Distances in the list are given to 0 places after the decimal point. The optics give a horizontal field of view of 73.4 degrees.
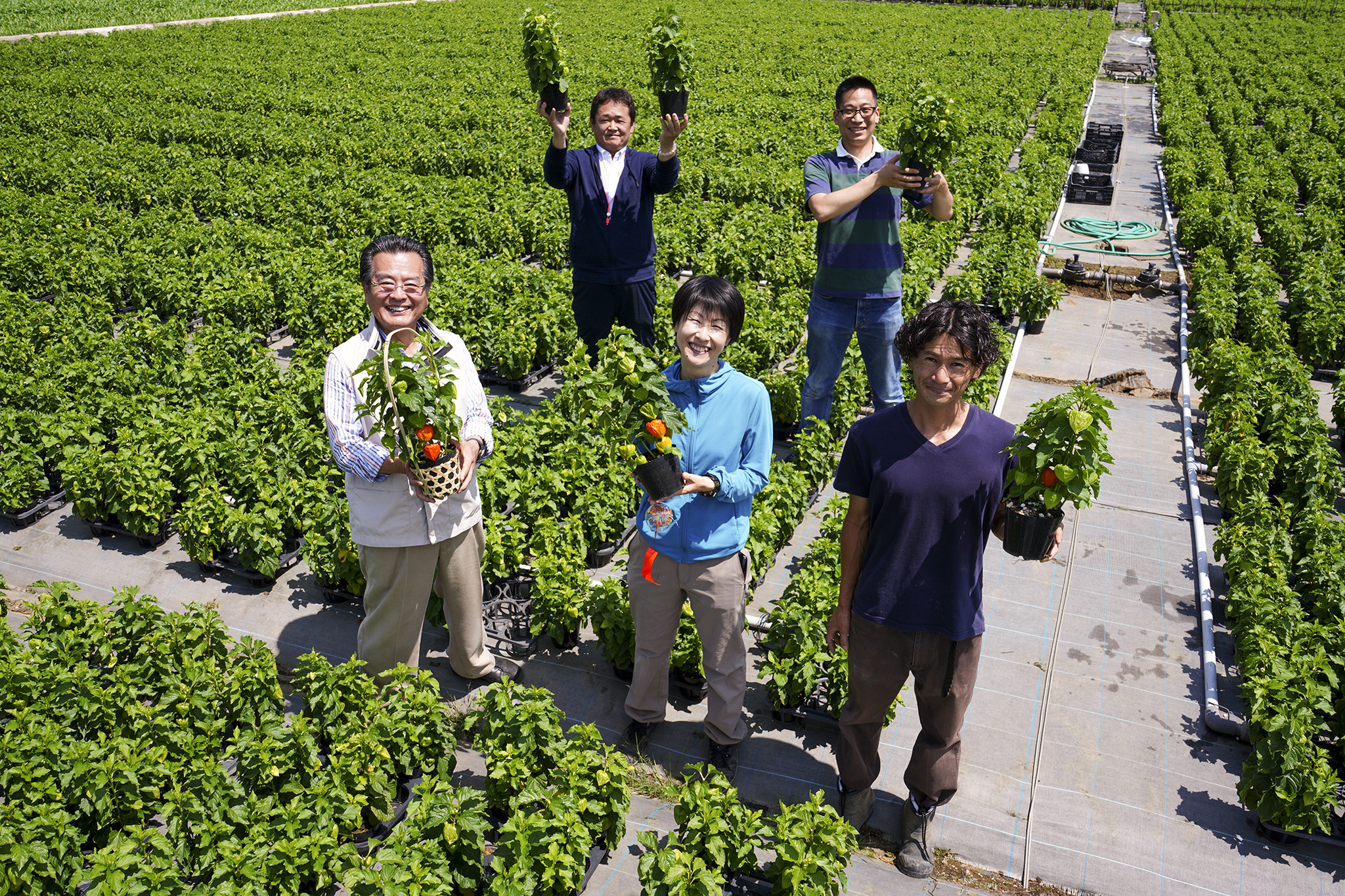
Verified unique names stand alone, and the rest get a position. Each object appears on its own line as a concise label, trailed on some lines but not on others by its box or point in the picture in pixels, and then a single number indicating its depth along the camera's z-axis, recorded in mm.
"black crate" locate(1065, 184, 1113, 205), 16047
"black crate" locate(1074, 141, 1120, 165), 18172
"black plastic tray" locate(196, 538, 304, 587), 6387
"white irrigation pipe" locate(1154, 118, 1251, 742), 5059
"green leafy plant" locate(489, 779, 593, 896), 3721
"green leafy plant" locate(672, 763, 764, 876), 3764
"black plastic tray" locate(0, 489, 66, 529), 7105
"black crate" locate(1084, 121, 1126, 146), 19547
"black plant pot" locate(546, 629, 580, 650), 5719
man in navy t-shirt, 3545
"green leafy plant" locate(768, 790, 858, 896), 3600
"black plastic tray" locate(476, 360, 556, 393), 9289
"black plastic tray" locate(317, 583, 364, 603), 6125
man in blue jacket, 6156
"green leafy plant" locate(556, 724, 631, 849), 4004
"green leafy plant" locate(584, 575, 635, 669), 5227
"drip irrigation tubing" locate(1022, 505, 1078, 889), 4359
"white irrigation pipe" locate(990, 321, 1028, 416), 8680
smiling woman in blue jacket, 4039
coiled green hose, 13617
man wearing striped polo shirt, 5754
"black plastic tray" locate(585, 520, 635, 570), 6559
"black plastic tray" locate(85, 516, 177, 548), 6852
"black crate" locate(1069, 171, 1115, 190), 16250
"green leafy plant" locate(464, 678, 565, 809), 4176
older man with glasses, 4285
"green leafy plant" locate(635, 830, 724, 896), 3566
